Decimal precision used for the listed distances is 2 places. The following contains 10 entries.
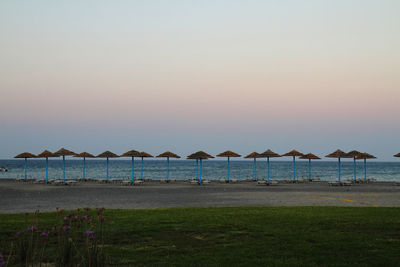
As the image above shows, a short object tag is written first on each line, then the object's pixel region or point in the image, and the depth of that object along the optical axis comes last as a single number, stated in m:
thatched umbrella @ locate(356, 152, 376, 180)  29.16
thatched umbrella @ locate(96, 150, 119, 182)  30.11
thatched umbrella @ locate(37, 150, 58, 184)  28.86
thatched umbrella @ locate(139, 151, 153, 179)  30.22
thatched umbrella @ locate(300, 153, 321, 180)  31.71
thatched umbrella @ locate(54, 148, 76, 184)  28.66
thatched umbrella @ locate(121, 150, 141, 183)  29.69
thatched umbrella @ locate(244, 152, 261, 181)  30.48
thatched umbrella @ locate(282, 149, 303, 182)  30.79
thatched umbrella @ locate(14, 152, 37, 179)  31.73
